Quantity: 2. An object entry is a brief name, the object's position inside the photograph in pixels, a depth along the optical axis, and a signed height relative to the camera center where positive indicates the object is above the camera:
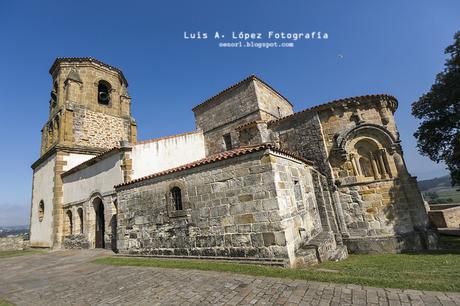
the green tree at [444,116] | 10.41 +2.63
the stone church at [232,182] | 7.18 +0.95
